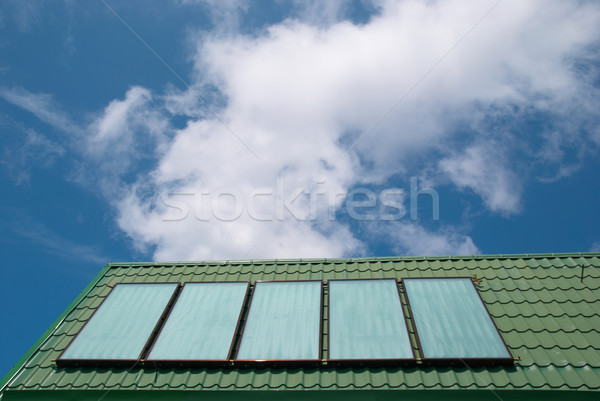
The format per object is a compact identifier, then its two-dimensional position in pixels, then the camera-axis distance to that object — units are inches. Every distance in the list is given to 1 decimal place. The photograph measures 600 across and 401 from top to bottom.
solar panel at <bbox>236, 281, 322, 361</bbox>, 250.7
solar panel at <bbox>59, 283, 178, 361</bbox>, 261.3
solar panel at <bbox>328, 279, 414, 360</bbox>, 245.1
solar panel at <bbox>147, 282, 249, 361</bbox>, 255.7
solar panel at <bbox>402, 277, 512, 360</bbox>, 240.5
